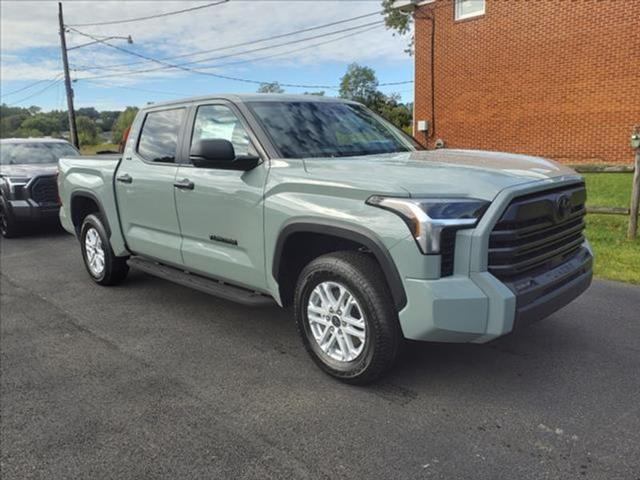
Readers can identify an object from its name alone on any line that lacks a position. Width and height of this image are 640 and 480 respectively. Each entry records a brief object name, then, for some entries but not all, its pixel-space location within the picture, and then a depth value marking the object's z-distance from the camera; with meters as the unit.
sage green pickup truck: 2.89
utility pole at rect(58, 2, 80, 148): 26.13
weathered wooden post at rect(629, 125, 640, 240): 6.57
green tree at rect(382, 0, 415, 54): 27.59
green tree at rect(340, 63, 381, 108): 65.06
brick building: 13.83
